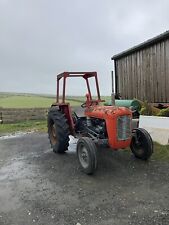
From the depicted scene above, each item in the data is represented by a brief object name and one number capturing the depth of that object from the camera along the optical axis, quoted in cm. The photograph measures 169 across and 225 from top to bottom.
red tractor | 400
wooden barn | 651
